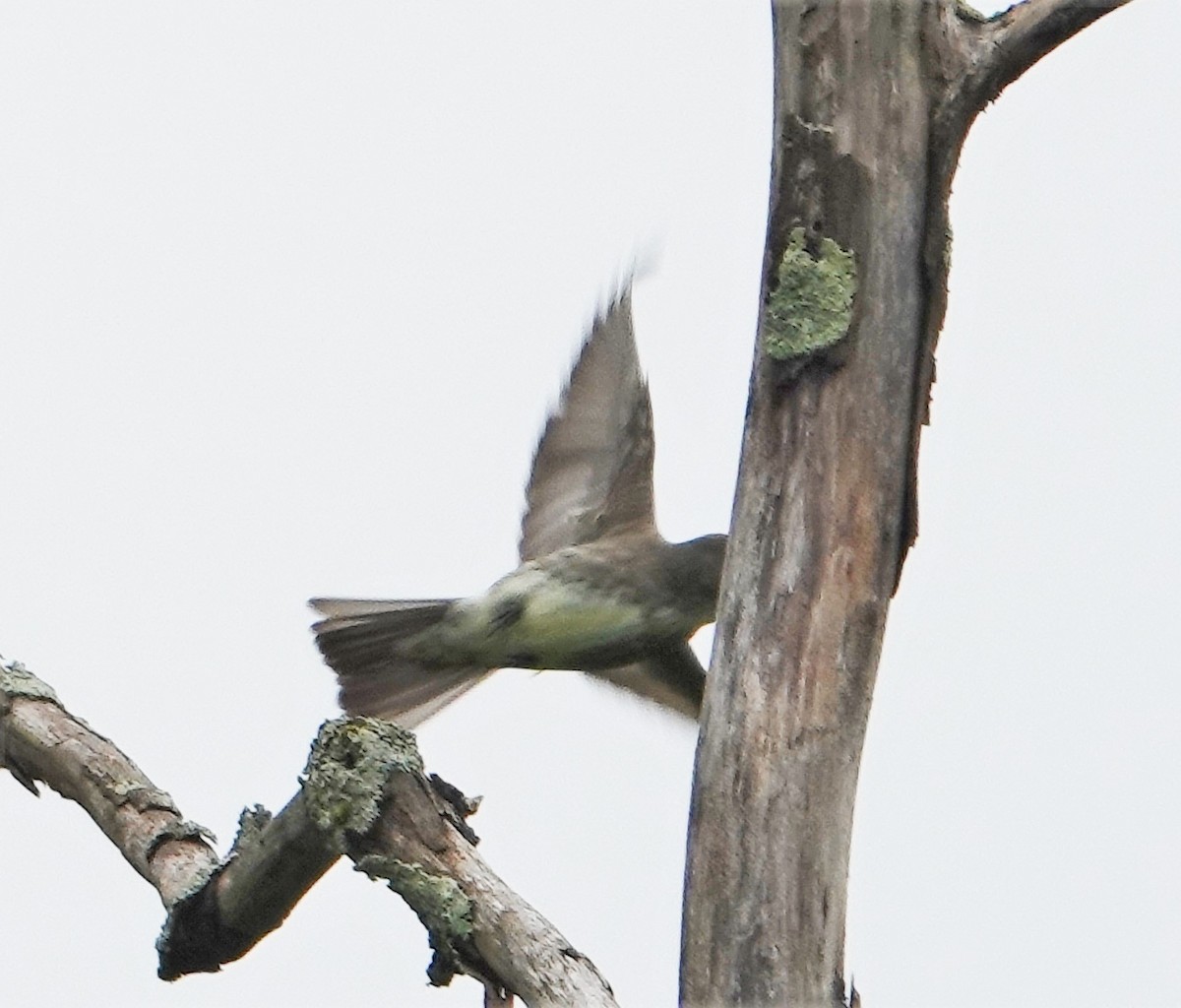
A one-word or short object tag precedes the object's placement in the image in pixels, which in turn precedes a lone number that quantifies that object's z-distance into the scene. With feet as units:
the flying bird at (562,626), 36.65
